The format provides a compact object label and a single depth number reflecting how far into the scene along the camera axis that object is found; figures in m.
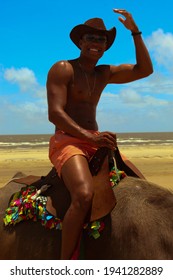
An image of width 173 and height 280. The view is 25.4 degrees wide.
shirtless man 3.15
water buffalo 3.05
